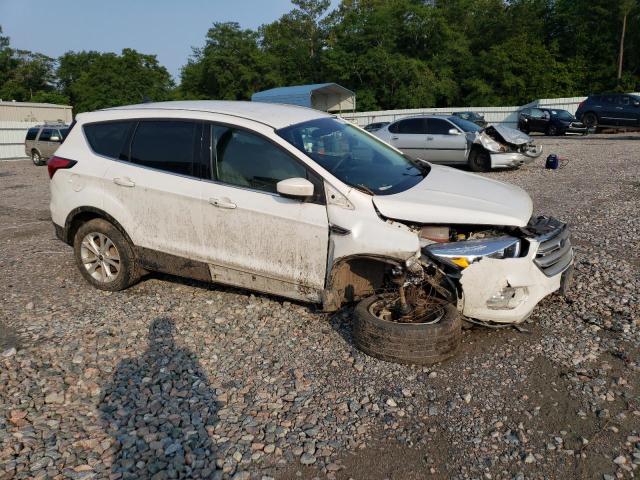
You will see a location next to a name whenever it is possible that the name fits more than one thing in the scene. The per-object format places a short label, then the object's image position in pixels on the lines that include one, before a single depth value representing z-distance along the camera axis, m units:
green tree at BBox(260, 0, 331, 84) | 59.19
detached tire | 3.80
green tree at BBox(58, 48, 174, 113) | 67.94
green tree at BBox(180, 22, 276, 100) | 59.06
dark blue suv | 24.27
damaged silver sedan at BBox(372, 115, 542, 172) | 14.18
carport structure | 32.06
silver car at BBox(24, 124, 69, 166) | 22.11
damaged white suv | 4.04
